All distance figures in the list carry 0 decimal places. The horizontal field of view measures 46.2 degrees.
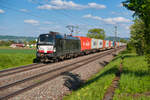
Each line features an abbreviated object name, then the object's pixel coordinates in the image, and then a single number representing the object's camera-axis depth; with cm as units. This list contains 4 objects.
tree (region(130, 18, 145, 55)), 2766
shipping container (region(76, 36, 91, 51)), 3160
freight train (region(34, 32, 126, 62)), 1989
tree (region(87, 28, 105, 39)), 12006
